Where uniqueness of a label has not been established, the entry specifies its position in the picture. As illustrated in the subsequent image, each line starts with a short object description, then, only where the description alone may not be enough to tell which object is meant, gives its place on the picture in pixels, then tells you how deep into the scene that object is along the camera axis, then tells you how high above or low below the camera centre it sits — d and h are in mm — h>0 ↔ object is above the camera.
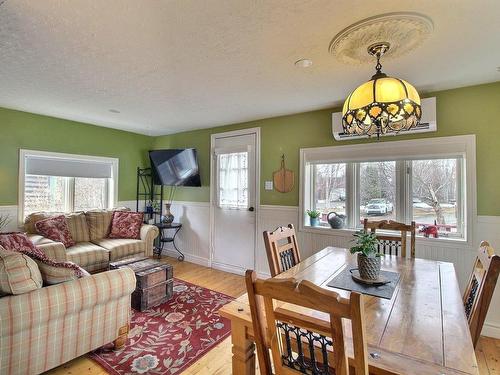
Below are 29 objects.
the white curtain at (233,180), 3975 +189
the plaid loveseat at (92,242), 3164 -737
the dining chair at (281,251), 1900 -471
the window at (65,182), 3693 +147
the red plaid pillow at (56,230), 3376 -514
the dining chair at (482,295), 1186 -488
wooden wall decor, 3506 +181
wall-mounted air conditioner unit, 2506 +727
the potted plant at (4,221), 3405 -401
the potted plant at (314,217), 3328 -325
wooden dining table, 905 -589
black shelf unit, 4980 +9
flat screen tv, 4402 +442
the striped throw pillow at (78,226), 3746 -524
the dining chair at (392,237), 2295 -372
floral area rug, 1952 -1306
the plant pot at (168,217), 4625 -461
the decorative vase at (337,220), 3150 -349
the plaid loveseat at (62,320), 1574 -900
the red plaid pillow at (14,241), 2330 -489
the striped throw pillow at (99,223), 3957 -496
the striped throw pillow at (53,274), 1796 -583
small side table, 4516 -818
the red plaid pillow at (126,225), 4059 -537
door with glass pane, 3891 -162
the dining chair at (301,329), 732 -452
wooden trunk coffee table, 2750 -1010
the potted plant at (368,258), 1603 -411
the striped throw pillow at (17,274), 1586 -526
